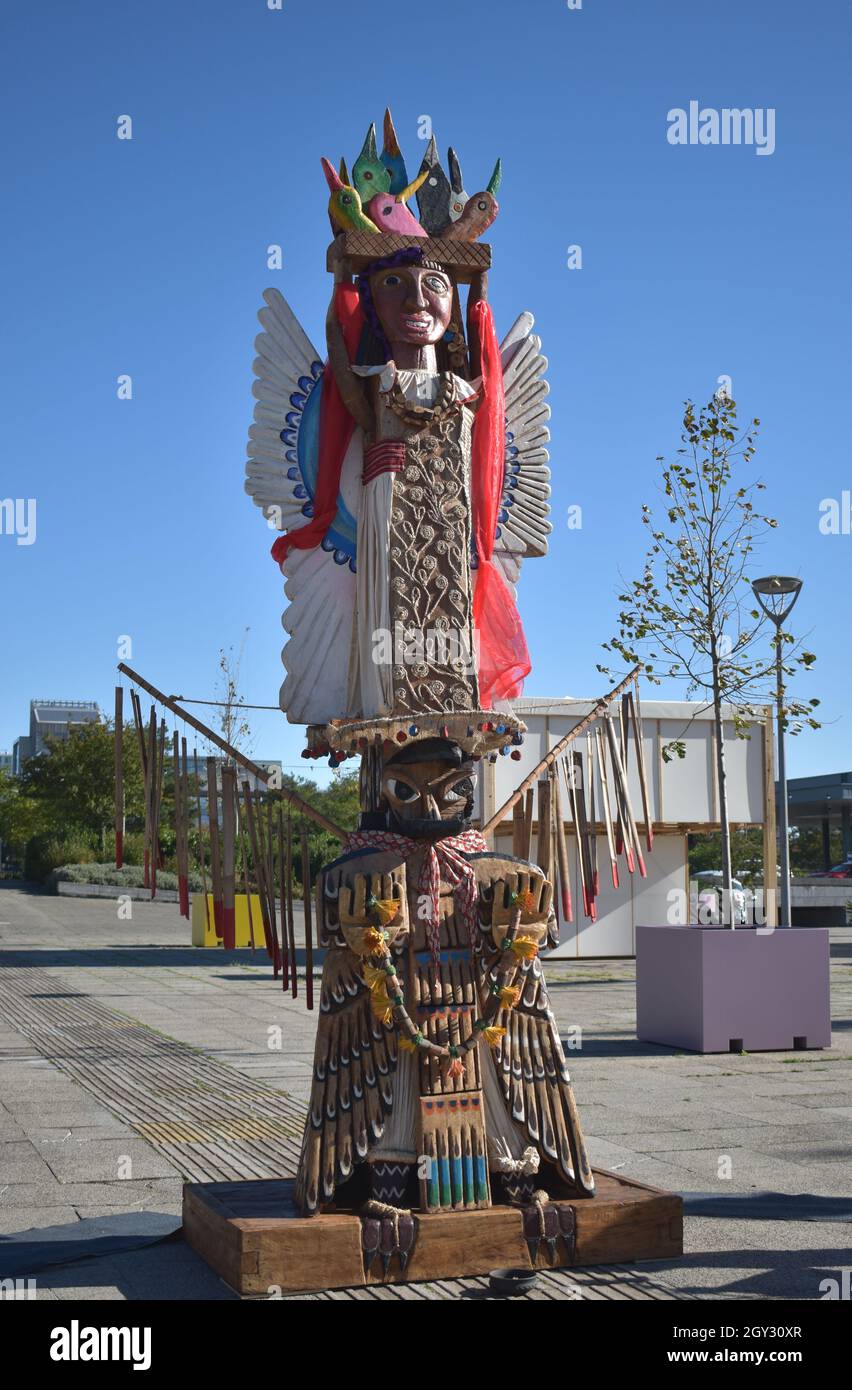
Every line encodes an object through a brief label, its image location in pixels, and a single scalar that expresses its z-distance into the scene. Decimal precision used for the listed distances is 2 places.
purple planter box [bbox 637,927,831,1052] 12.27
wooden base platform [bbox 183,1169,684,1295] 5.22
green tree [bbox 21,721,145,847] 42.94
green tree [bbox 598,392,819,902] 13.66
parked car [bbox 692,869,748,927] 15.99
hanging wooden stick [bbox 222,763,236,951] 6.56
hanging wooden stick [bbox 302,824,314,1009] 6.12
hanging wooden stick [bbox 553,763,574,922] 6.86
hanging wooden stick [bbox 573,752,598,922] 7.16
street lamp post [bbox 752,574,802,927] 14.36
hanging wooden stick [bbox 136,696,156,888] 6.61
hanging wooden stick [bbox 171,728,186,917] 6.52
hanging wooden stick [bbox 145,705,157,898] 6.59
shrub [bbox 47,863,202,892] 38.69
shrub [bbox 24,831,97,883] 41.97
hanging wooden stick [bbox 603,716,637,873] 7.23
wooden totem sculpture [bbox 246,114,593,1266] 5.55
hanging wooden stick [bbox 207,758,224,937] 6.67
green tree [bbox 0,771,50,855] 47.88
